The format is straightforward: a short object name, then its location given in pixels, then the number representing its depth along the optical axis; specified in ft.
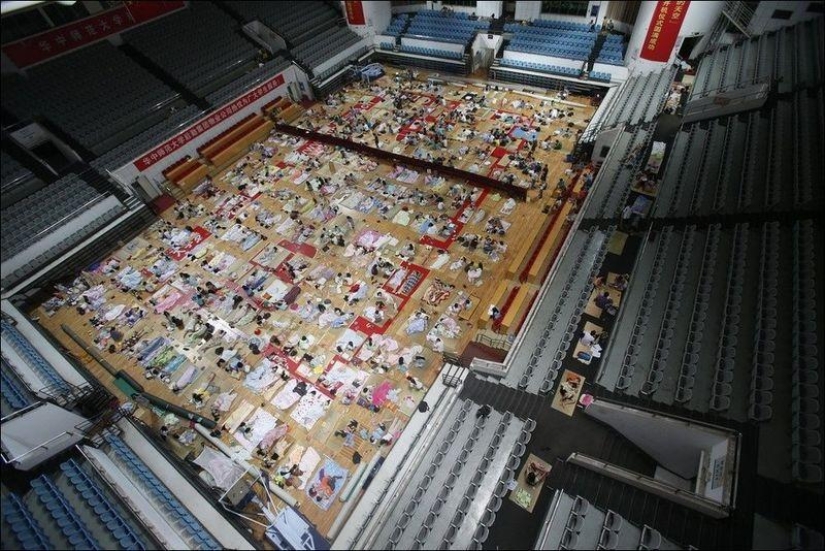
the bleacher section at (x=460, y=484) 28.96
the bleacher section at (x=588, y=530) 25.21
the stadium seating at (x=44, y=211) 53.67
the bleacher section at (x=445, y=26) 86.17
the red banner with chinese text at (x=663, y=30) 64.49
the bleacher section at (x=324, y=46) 85.46
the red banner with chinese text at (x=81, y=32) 65.72
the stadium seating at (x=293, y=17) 88.53
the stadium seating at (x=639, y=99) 62.69
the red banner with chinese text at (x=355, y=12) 89.76
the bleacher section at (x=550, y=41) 77.60
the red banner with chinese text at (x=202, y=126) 64.23
